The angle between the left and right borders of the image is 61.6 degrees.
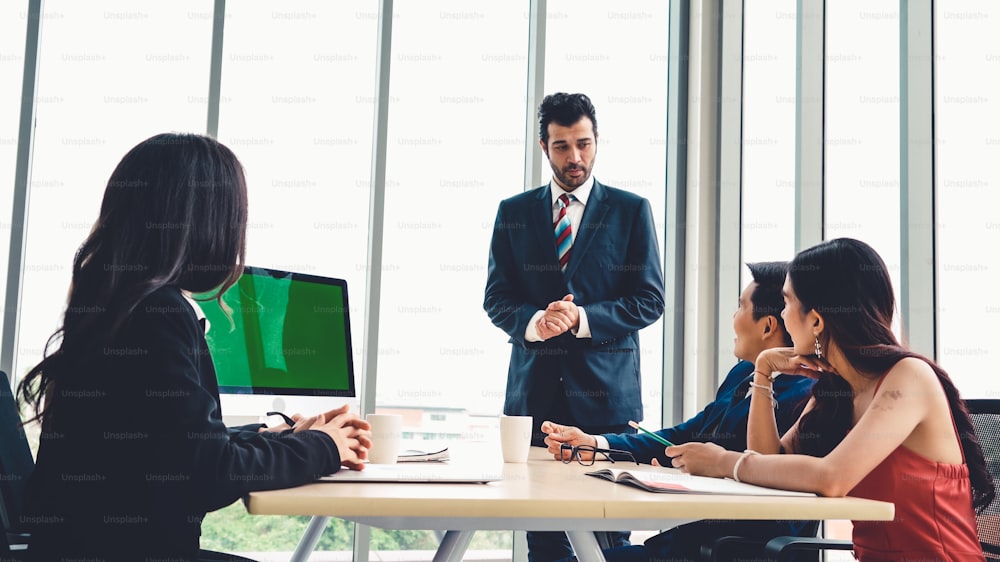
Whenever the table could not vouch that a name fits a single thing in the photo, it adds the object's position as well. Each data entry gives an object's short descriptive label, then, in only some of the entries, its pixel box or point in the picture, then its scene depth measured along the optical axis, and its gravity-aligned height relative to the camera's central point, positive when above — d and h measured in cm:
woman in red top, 144 -16
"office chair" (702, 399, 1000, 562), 150 -33
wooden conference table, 114 -25
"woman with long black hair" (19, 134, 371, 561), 122 -13
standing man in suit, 276 +16
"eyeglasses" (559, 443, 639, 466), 194 -29
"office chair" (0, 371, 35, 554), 178 -35
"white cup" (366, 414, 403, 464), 166 -22
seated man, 195 -16
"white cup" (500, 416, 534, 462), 185 -23
